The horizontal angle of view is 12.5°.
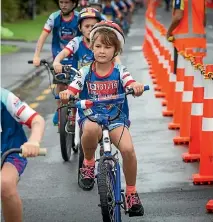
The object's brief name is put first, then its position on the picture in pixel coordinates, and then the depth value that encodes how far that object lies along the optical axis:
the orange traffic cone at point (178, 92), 13.07
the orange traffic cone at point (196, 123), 10.56
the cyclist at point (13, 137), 5.92
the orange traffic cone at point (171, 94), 14.73
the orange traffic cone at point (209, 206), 8.31
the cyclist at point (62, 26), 12.14
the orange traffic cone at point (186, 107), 11.71
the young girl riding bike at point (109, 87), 7.91
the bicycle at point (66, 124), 10.86
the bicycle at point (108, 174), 7.20
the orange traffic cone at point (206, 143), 9.52
